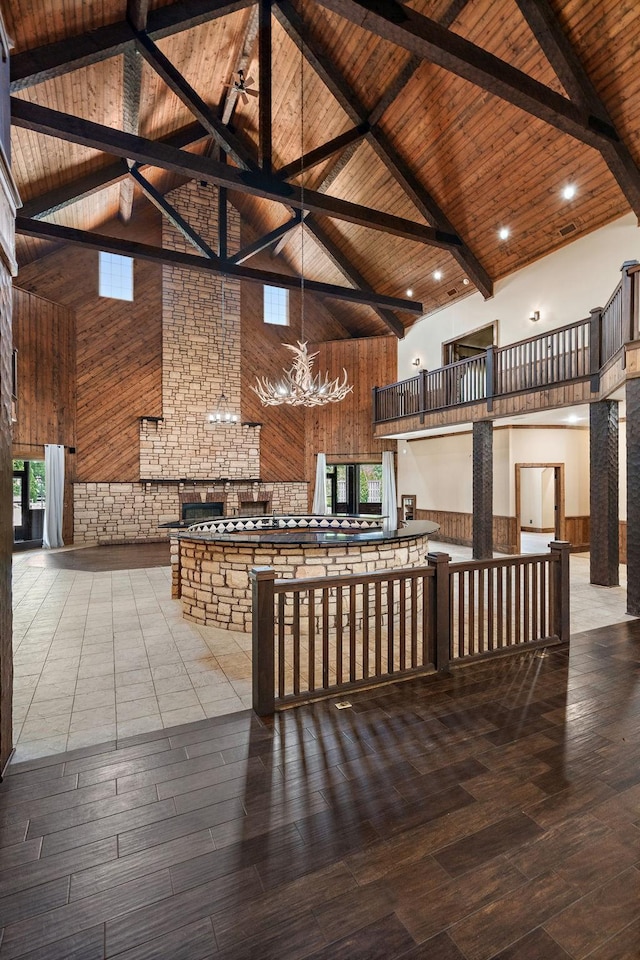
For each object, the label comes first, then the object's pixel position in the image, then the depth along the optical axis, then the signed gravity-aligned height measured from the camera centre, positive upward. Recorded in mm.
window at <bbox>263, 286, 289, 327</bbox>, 12078 +4950
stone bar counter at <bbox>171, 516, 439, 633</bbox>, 4352 -753
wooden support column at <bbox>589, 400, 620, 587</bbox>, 6125 -179
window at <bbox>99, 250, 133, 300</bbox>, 10281 +4931
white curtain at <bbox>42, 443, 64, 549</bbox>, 9414 -183
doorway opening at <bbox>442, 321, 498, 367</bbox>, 10280 +3429
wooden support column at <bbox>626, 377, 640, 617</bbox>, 4887 -79
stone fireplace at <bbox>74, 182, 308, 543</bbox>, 10539 +1375
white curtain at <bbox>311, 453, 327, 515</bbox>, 12219 -102
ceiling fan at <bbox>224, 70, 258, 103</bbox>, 7490 +6956
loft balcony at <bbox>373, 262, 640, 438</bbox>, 5147 +1877
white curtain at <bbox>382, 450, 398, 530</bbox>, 12500 +36
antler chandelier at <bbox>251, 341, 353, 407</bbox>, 6016 +1336
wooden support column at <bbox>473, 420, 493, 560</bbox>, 8469 -131
